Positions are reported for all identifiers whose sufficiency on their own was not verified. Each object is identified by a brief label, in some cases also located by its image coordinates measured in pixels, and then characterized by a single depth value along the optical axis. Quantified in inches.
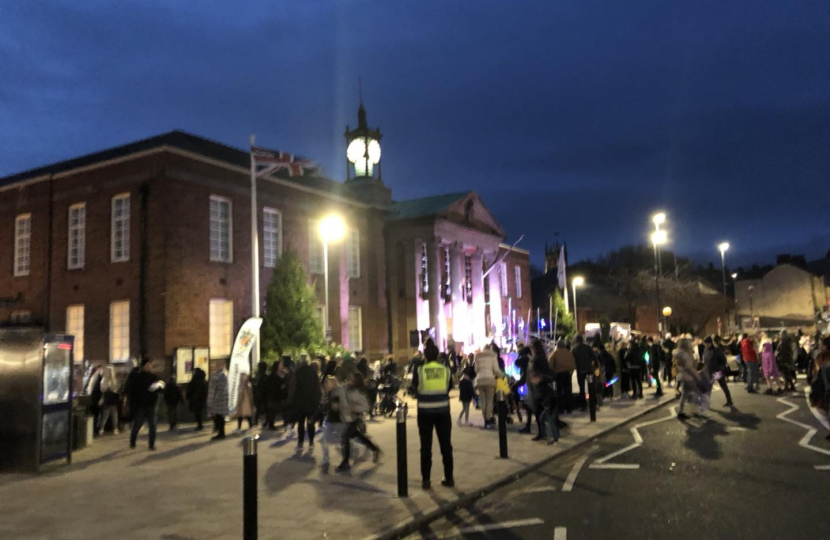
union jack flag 798.5
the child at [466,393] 606.2
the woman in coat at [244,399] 608.7
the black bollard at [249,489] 238.4
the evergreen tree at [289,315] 967.6
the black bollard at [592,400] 596.1
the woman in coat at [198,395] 656.4
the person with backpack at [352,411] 415.5
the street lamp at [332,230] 977.1
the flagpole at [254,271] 747.4
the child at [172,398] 660.1
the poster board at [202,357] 882.4
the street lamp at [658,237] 1101.1
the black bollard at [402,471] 330.6
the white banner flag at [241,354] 652.7
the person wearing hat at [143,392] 506.3
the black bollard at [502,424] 423.5
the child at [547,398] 479.8
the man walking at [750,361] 841.5
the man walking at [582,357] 636.1
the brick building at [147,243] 923.4
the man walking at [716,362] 651.5
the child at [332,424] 422.6
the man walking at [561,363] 587.5
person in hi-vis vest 350.0
